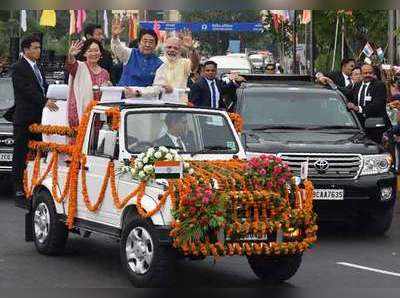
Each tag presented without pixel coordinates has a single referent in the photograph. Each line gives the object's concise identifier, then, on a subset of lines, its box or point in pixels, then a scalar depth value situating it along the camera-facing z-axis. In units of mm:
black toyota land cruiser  12234
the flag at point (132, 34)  72200
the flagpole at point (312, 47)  34188
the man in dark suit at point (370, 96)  15789
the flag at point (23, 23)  47625
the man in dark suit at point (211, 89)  15484
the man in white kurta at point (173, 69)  11586
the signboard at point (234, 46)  99488
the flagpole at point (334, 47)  34844
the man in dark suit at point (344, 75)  17531
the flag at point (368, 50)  26578
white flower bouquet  8422
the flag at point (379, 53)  27086
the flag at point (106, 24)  59619
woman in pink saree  10883
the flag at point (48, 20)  43819
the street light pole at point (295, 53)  43438
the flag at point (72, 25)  57550
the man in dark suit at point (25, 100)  11852
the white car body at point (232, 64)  44156
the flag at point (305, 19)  33722
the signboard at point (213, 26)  97250
